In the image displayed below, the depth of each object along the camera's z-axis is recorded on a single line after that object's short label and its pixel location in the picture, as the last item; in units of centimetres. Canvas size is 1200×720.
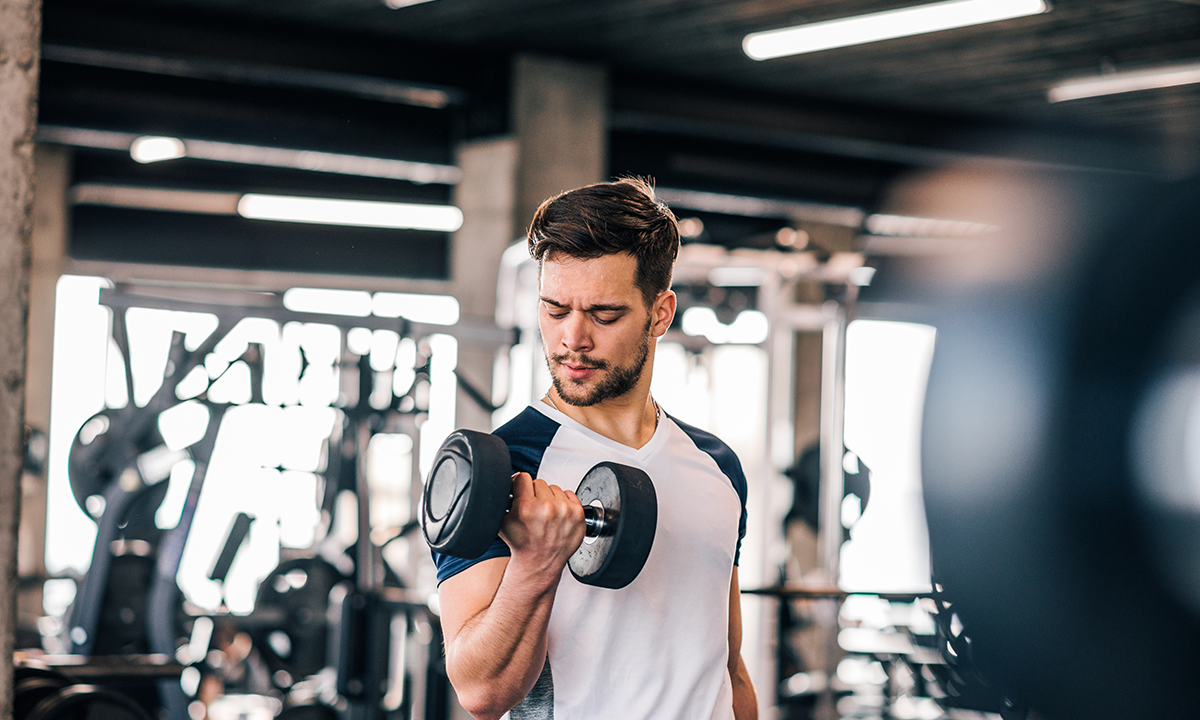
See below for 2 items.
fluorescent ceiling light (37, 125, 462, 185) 767
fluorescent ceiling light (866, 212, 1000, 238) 900
